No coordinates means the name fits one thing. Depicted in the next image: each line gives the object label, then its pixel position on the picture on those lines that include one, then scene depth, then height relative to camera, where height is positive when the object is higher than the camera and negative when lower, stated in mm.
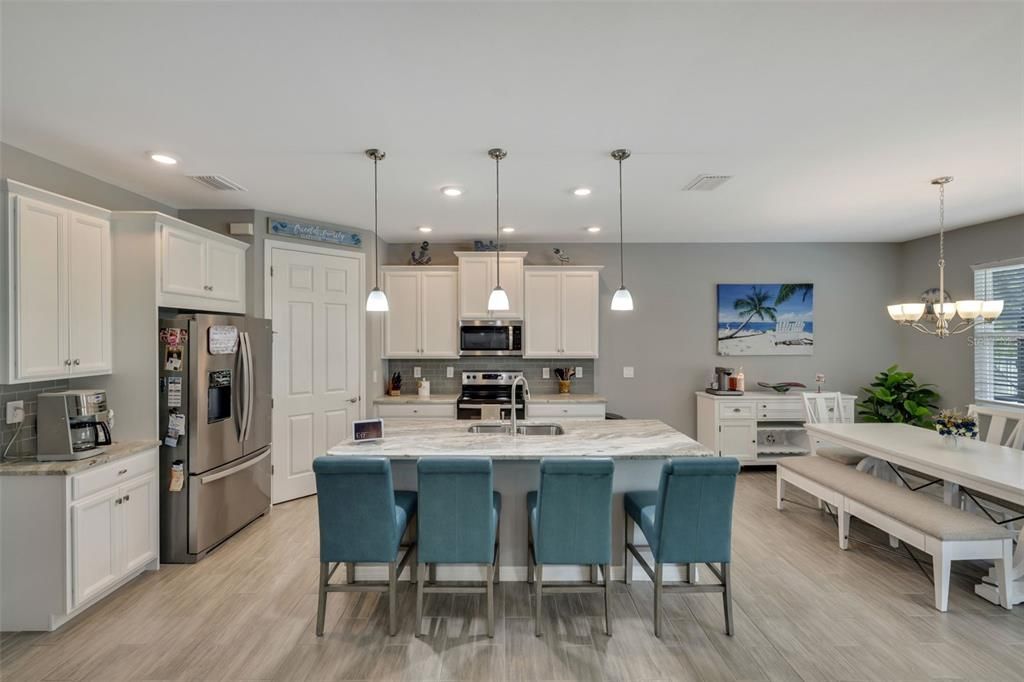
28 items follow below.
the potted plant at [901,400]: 5094 -674
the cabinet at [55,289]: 2484 +321
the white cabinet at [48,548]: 2484 -1116
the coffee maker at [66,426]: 2680 -489
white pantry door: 4344 -147
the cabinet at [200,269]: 3248 +569
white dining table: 2621 -770
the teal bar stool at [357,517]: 2305 -896
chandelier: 3354 +223
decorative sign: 4315 +1066
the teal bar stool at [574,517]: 2344 -907
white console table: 5285 -901
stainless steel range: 5090 -600
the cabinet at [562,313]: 5363 +330
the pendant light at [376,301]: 3076 +272
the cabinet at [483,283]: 5262 +670
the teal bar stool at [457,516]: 2342 -898
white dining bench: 2594 -1104
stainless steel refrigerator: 3254 -644
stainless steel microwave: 5371 +43
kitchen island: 2609 -622
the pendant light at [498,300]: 3096 +280
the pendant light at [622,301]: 3271 +287
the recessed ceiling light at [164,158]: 2969 +1200
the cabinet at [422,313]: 5371 +333
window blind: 4398 -7
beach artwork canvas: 5734 +221
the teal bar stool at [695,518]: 2326 -907
